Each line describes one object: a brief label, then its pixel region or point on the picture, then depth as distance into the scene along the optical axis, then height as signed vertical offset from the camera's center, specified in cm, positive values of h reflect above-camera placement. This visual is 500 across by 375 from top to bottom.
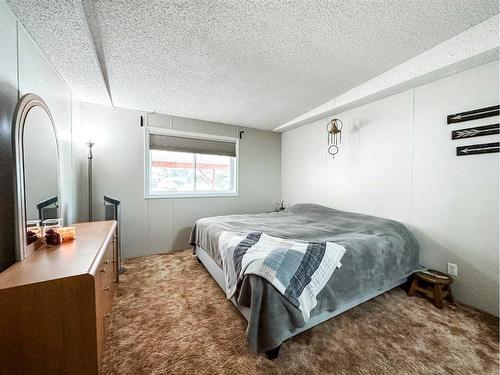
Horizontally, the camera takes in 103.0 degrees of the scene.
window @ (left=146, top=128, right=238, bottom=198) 348 +38
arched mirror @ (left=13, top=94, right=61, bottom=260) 117 +11
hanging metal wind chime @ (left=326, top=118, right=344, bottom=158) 316 +83
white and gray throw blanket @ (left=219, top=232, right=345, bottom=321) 140 -62
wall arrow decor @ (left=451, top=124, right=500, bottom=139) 182 +51
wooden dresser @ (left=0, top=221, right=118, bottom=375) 85 -61
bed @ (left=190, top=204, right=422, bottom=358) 133 -76
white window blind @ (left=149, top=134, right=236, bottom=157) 346 +73
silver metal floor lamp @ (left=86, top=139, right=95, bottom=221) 290 +17
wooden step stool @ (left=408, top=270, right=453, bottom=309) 195 -106
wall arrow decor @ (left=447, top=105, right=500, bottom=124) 182 +68
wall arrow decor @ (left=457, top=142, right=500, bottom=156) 182 +34
